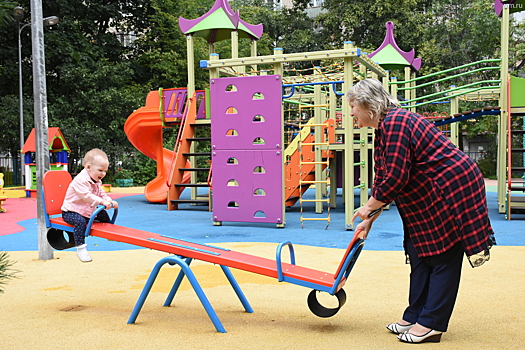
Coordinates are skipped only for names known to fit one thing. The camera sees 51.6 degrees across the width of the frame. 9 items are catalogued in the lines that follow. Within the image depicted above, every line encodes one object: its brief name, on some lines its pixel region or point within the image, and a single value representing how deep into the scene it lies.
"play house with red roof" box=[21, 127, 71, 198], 17.12
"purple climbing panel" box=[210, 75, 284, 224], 9.58
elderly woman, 3.21
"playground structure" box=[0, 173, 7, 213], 12.76
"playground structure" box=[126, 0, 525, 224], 9.55
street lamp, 18.50
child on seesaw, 4.66
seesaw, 3.62
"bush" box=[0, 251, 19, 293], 2.70
